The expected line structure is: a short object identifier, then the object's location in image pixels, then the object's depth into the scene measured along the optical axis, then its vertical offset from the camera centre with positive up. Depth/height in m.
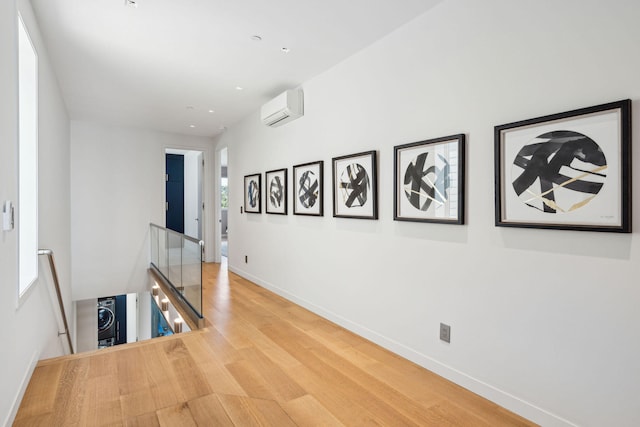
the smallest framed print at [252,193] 5.44 +0.32
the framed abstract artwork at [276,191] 4.71 +0.30
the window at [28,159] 2.74 +0.46
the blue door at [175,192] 9.21 +0.58
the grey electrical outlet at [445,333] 2.53 -0.88
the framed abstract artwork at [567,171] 1.68 +0.21
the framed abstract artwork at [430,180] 2.44 +0.23
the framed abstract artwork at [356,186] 3.16 +0.25
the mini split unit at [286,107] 4.20 +1.30
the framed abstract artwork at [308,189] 3.94 +0.28
